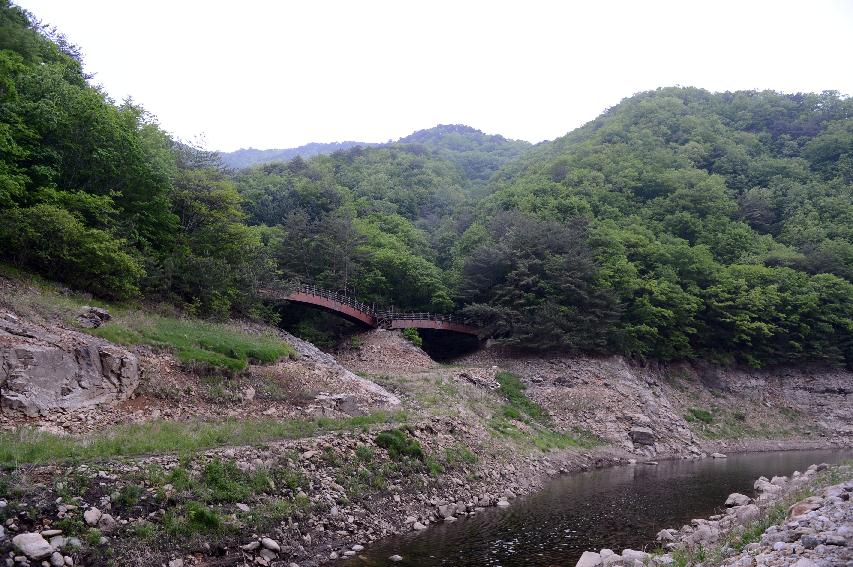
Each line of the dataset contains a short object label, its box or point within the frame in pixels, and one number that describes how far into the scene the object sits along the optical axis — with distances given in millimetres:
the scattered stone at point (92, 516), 11016
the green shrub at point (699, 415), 41094
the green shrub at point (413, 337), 41562
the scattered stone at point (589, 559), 12438
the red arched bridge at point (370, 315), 38250
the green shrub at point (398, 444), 19234
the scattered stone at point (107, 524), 11086
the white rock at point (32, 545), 9938
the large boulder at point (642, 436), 33375
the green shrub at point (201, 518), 12281
